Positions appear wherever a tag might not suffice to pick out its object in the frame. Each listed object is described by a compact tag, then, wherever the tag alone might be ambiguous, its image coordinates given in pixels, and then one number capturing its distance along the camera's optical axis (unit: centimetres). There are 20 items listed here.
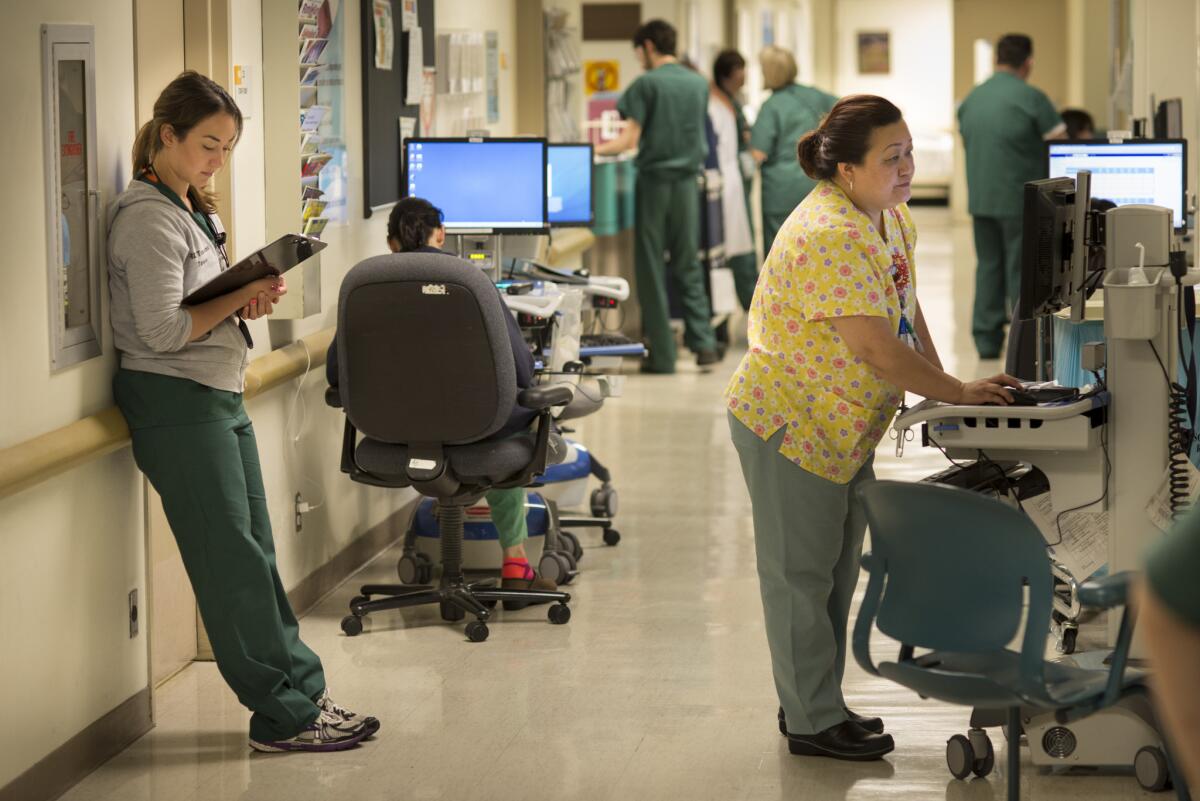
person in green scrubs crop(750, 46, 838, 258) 1873
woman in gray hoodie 660
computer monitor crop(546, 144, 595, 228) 1330
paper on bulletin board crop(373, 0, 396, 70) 1075
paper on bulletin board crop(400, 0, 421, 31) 1141
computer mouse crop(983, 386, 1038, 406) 649
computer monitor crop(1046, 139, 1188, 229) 1140
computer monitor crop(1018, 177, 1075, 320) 689
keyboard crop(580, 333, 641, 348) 1123
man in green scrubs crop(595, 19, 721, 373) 1767
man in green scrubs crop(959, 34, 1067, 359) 1744
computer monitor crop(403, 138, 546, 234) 1101
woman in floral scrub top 641
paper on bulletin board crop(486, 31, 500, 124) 1534
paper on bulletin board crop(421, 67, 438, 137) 1219
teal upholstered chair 519
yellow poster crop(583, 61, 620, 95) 2047
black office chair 827
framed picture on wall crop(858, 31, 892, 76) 4329
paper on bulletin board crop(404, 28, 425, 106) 1147
